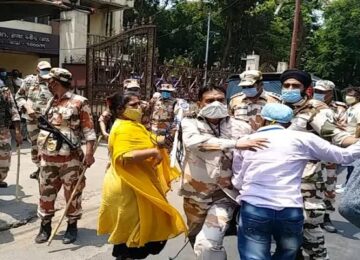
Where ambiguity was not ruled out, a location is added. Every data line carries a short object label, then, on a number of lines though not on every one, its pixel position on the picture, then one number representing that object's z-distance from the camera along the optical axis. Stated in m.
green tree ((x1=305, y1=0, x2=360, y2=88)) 28.83
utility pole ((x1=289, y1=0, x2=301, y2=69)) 15.39
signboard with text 15.38
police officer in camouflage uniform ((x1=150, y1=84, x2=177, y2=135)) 8.90
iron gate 10.78
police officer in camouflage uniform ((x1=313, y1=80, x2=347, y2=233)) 5.19
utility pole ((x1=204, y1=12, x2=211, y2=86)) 29.11
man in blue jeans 3.01
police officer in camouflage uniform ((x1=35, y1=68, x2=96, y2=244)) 4.69
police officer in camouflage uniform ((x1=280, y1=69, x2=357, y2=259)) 3.72
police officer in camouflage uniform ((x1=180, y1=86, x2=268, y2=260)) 3.38
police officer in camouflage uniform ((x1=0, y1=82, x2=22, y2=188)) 5.66
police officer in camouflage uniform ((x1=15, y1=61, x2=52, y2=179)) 6.95
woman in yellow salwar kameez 3.74
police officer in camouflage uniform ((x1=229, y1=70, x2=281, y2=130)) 4.71
